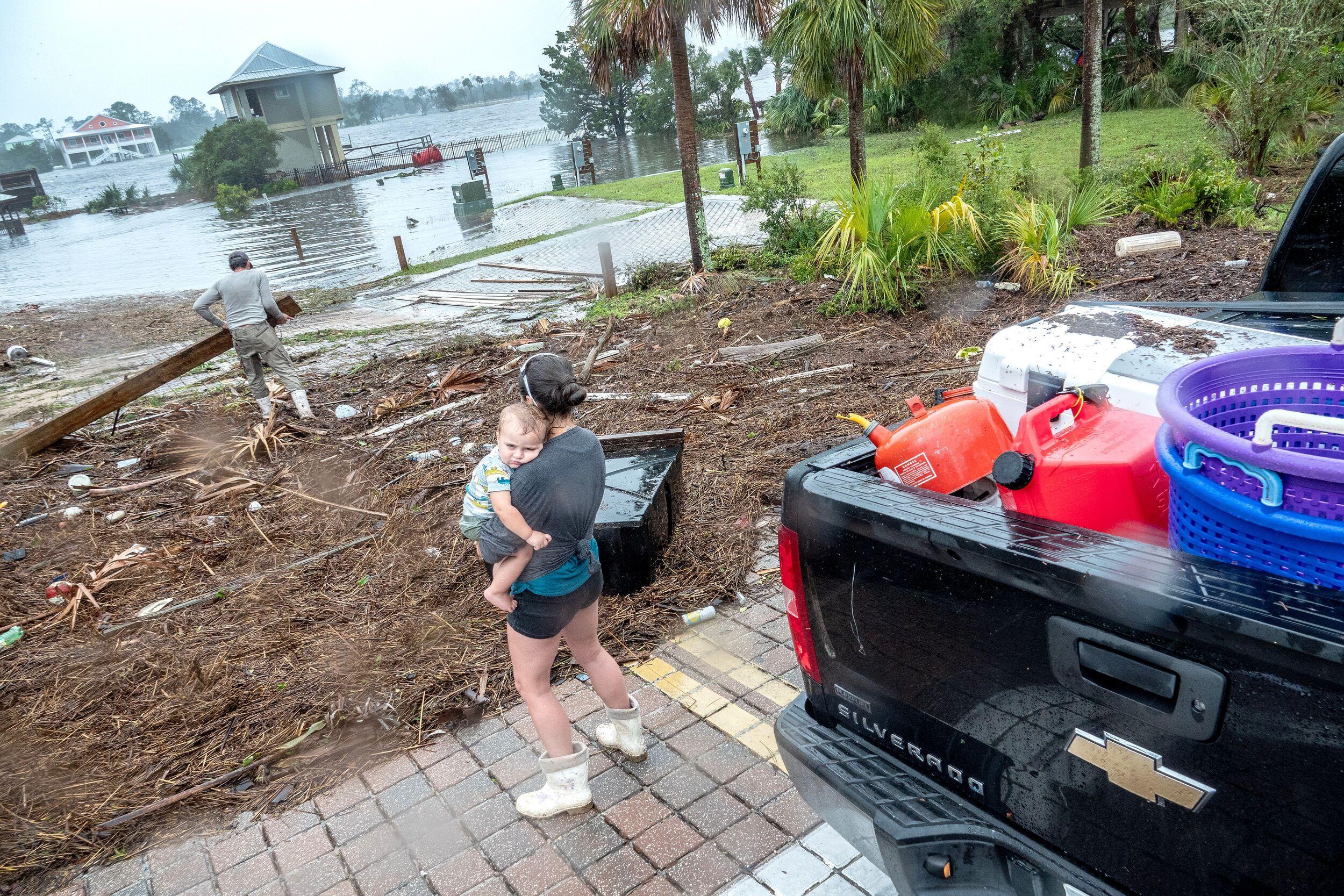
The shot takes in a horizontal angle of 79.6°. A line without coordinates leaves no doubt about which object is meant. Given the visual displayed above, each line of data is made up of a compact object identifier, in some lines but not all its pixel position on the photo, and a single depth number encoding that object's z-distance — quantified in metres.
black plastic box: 4.46
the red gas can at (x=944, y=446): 2.20
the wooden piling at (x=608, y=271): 12.61
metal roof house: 58.31
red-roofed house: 123.56
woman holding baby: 2.72
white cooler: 2.53
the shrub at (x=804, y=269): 10.61
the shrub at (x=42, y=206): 58.16
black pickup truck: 1.26
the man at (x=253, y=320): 8.62
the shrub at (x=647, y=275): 12.81
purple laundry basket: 1.29
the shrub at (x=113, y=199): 58.50
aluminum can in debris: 4.32
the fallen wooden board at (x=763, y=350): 8.38
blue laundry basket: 1.27
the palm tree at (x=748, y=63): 39.94
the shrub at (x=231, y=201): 44.62
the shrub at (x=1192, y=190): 9.59
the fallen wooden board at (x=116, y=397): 7.67
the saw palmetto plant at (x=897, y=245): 8.99
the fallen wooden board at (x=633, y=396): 7.53
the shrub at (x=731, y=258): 12.52
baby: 2.67
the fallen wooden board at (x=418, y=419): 7.75
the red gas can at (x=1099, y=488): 1.95
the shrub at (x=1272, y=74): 11.09
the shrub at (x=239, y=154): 50.59
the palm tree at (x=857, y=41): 10.49
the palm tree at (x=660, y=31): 10.49
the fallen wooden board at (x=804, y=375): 7.58
